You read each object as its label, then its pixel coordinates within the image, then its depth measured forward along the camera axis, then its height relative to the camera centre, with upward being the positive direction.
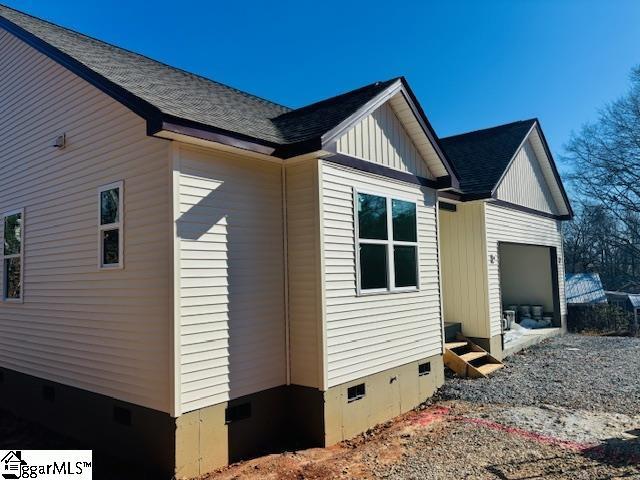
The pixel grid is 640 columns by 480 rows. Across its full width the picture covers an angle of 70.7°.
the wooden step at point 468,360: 9.13 -1.89
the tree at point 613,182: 25.28 +5.01
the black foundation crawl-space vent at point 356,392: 6.40 -1.71
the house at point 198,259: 5.23 +0.25
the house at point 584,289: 17.45 -0.85
